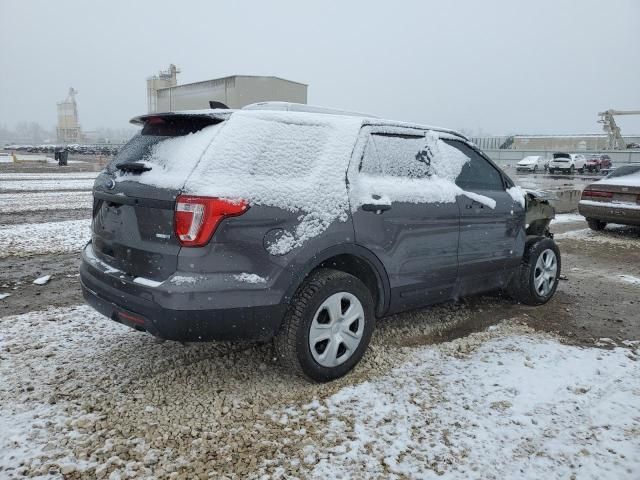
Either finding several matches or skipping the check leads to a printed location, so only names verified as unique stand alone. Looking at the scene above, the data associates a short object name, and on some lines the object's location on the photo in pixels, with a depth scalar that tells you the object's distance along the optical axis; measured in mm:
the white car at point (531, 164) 38875
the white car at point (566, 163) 35969
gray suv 2746
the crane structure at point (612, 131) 52525
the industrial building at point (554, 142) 57094
